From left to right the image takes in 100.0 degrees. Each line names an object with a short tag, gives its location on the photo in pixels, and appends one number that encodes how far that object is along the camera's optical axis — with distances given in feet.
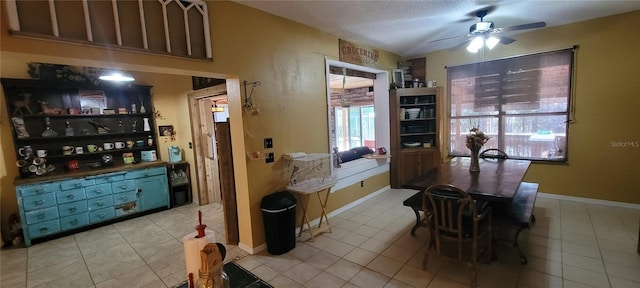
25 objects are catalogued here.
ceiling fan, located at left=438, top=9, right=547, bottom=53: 10.65
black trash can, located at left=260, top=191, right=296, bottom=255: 9.63
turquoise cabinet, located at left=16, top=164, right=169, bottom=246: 11.32
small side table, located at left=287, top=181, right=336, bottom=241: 10.26
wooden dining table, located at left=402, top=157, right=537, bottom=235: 7.72
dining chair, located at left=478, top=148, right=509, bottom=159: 13.22
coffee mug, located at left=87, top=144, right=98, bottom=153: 13.80
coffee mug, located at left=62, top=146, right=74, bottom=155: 13.11
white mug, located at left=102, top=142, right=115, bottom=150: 14.29
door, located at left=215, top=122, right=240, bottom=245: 10.44
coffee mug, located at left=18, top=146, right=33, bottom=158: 11.98
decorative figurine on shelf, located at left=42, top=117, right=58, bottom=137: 12.59
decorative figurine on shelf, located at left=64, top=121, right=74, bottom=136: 13.11
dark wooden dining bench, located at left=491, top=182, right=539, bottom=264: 8.24
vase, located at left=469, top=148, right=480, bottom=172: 10.53
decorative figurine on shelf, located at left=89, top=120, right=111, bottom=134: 14.12
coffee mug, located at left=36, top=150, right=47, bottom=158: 12.41
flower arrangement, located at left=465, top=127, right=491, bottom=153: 10.45
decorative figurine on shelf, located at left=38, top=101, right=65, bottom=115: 12.55
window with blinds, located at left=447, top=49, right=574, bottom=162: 13.89
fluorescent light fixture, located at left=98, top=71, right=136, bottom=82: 12.46
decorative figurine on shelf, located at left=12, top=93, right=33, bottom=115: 11.88
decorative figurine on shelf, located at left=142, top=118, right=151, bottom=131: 15.53
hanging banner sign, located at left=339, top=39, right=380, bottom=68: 13.61
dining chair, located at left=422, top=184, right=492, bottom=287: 7.46
